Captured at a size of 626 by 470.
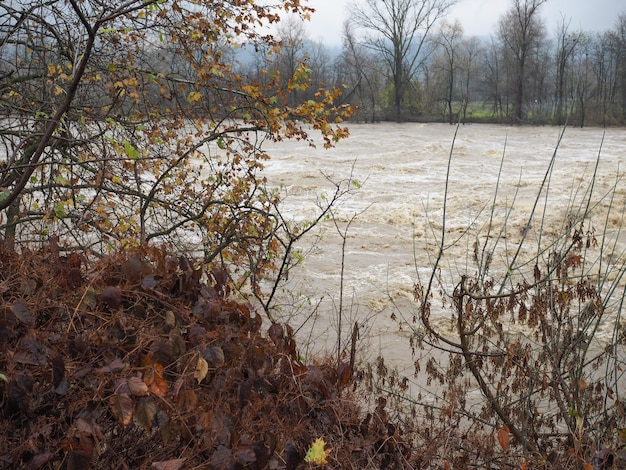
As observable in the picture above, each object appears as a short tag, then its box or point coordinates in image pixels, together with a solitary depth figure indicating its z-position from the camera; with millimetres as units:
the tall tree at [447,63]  45600
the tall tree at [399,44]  49469
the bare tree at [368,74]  45375
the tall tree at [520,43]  42906
